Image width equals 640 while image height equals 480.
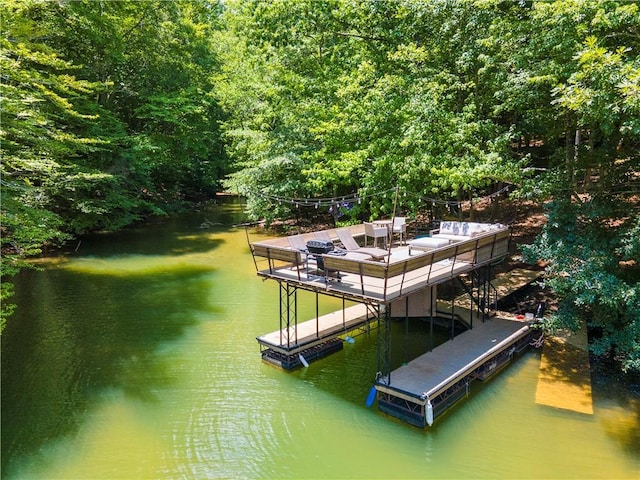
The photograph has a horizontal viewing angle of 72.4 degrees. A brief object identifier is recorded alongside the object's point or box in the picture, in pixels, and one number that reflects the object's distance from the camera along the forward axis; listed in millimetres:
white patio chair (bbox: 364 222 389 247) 11227
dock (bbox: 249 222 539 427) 7828
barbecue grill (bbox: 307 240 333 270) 9141
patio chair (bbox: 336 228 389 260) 9598
